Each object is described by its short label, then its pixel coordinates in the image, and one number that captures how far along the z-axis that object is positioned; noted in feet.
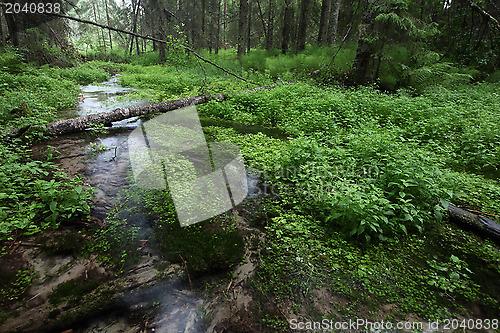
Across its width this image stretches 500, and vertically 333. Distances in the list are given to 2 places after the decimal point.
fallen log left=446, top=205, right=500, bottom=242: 10.55
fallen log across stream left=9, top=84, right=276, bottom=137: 18.79
